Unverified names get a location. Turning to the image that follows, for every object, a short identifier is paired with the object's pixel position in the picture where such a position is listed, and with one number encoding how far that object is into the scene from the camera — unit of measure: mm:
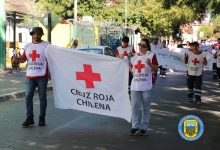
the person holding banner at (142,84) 8164
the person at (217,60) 18219
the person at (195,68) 12875
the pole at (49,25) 18361
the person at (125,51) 11828
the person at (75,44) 16889
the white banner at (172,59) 16319
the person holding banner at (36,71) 8867
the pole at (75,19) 31744
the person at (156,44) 18441
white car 17267
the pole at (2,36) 20969
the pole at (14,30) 23348
